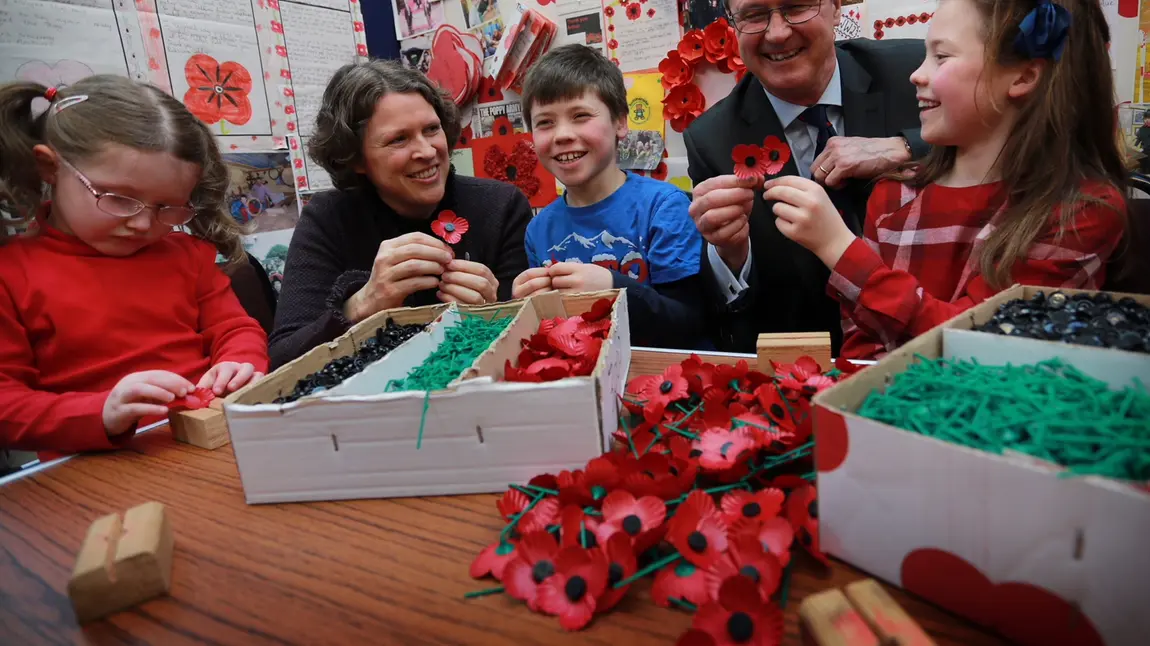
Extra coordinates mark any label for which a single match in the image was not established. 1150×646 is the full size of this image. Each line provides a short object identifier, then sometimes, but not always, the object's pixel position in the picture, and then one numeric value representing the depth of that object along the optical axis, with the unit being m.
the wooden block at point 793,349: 0.93
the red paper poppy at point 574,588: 0.51
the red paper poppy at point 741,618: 0.46
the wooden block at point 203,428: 0.95
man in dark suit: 1.40
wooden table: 0.52
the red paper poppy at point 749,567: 0.51
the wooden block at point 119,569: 0.56
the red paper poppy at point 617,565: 0.52
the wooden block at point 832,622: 0.42
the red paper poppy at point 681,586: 0.52
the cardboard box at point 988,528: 0.40
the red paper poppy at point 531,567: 0.54
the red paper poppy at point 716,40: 2.13
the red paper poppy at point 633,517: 0.57
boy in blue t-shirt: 1.54
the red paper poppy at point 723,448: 0.65
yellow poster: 2.37
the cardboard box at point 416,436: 0.68
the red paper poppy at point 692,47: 2.19
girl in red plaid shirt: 0.99
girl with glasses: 1.21
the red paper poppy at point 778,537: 0.54
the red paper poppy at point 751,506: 0.58
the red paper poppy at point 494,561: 0.57
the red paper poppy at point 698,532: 0.54
